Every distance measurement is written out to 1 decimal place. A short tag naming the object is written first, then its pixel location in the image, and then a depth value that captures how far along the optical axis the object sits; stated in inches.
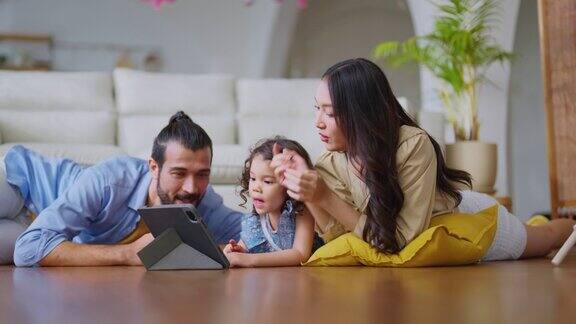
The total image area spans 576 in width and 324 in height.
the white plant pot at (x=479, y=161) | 192.5
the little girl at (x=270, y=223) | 89.7
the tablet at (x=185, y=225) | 81.5
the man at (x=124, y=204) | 92.8
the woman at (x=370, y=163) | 83.5
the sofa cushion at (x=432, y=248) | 84.4
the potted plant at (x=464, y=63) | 193.8
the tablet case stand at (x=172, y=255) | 85.8
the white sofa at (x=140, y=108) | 190.4
